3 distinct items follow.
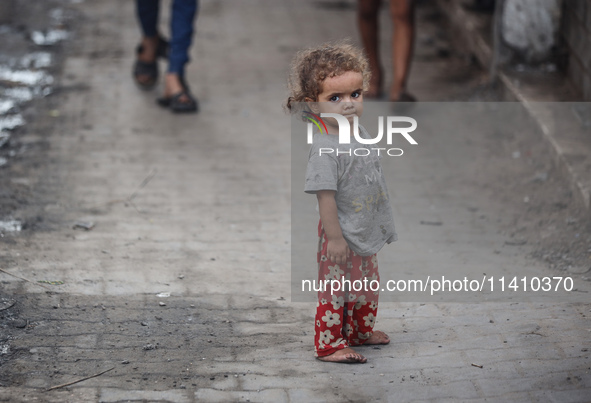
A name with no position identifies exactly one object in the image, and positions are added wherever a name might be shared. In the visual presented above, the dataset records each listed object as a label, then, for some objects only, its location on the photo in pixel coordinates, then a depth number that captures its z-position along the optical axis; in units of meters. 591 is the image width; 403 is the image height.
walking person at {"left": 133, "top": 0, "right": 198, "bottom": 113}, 12.45
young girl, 5.96
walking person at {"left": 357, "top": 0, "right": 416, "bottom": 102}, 12.30
